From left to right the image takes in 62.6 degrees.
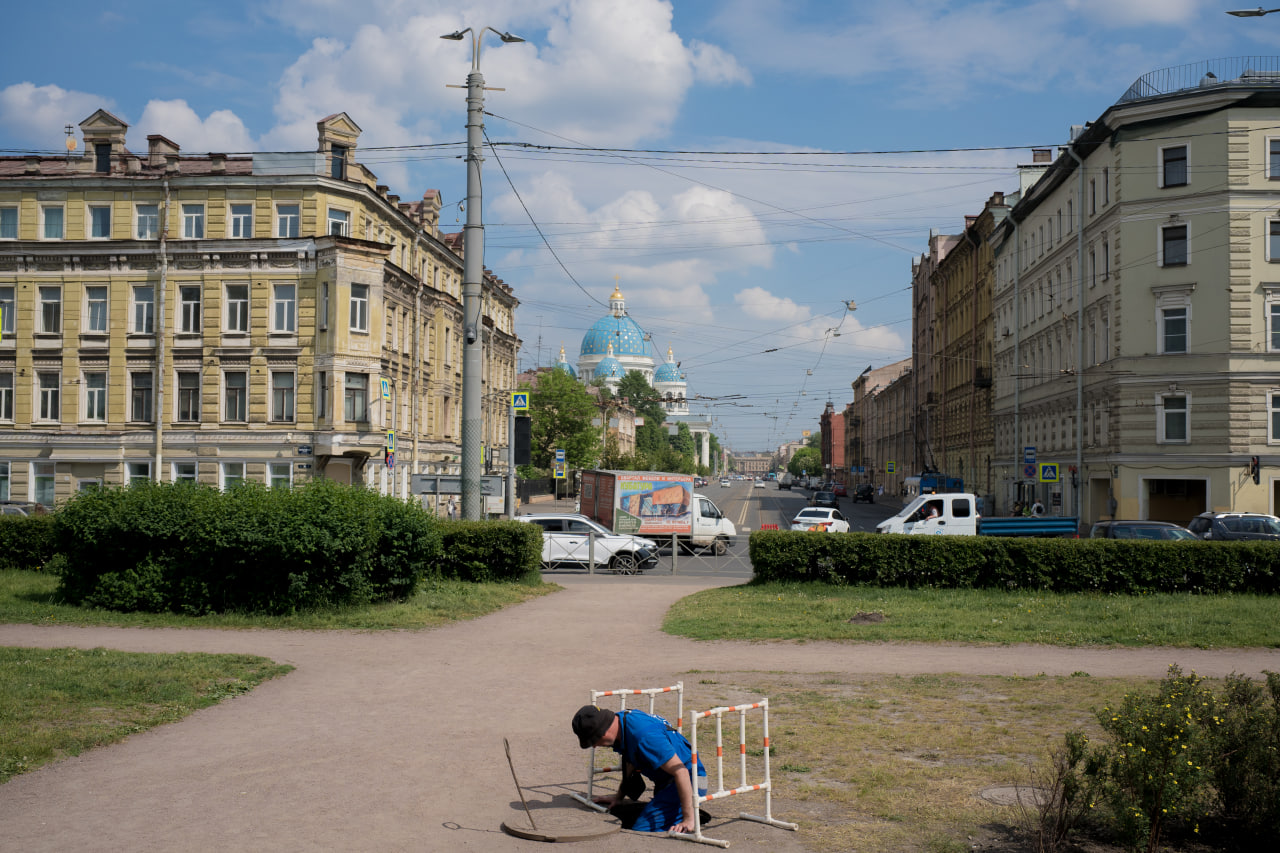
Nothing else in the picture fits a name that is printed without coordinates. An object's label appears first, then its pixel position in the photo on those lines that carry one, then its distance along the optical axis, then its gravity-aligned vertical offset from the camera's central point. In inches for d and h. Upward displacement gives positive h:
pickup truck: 1293.1 -83.7
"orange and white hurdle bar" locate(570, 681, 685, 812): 295.1 -89.7
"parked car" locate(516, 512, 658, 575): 1145.4 -113.4
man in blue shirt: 271.1 -80.6
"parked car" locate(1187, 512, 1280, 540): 1131.2 -83.2
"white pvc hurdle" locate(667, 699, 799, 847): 272.8 -95.0
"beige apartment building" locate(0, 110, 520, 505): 1576.0 +196.9
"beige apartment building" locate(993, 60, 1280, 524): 1424.7 +210.4
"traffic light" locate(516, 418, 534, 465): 944.3 +6.6
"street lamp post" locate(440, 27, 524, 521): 844.0 +126.5
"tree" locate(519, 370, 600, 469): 3038.9 +88.3
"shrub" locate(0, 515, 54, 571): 891.4 -84.9
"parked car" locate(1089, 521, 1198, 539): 1032.7 -79.9
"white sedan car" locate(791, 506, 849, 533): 1583.4 -109.8
